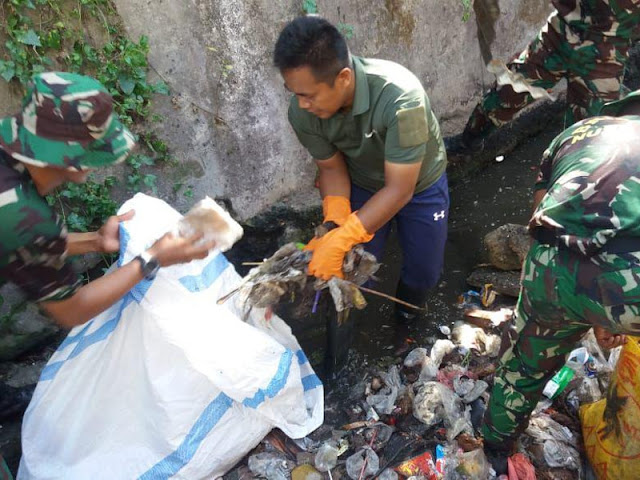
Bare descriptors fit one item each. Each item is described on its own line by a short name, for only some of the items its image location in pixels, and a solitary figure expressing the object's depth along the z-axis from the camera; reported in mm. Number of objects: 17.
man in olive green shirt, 1975
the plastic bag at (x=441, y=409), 2334
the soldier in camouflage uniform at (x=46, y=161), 1385
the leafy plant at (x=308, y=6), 3119
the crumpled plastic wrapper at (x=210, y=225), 1930
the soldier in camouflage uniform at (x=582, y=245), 1403
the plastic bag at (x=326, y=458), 2248
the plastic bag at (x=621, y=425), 1932
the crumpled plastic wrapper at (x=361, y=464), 2219
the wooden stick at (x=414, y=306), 2760
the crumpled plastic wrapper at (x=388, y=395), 2514
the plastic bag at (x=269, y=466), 2215
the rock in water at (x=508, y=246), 3213
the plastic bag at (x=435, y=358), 2623
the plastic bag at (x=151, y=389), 2053
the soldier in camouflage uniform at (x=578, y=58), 2959
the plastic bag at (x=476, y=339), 2775
